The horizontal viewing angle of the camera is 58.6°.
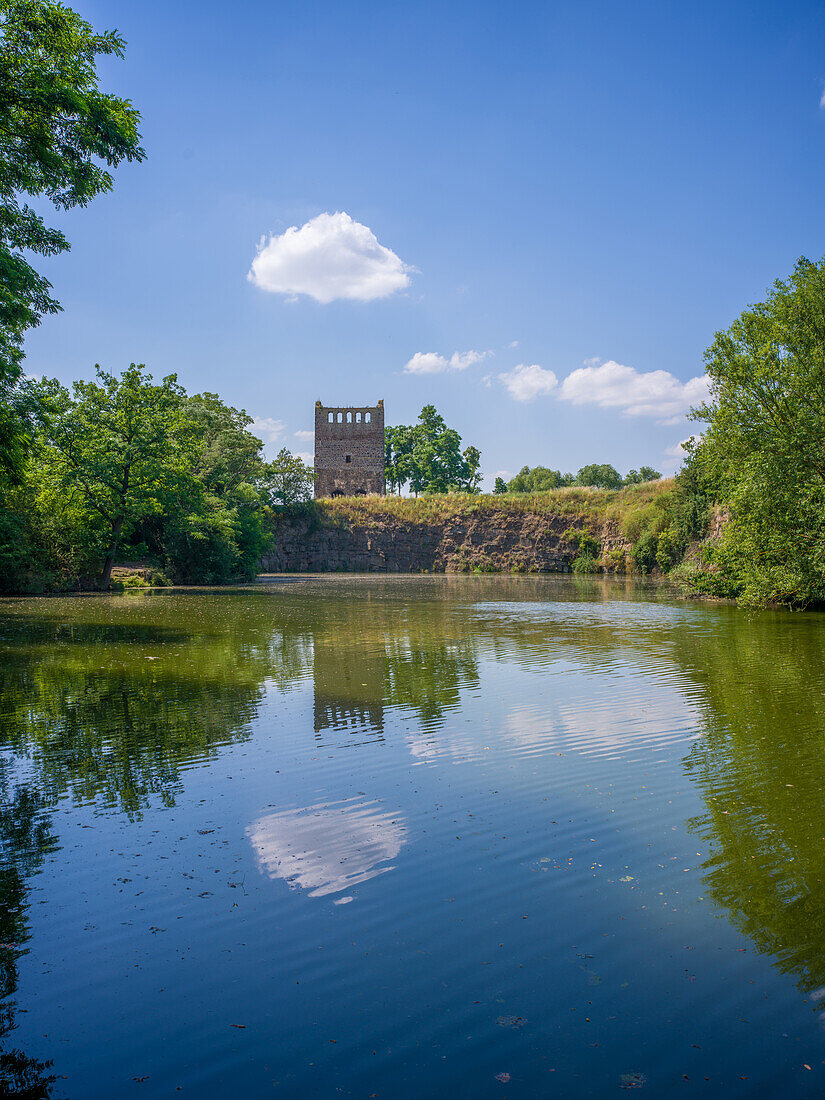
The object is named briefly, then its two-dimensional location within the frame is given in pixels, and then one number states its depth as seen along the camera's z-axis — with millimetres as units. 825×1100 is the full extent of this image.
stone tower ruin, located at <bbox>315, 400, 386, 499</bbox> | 75750
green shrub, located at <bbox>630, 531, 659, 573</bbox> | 47875
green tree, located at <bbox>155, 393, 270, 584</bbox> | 35844
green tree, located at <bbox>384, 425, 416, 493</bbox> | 93125
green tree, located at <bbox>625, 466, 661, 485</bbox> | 121562
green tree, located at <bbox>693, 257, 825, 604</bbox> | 19844
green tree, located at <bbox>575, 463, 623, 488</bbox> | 123688
